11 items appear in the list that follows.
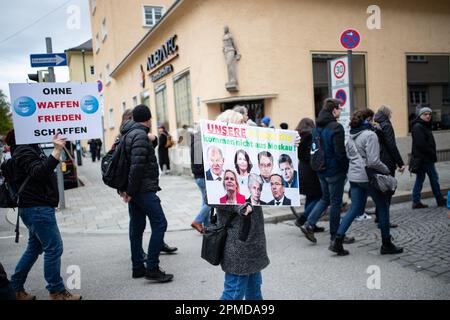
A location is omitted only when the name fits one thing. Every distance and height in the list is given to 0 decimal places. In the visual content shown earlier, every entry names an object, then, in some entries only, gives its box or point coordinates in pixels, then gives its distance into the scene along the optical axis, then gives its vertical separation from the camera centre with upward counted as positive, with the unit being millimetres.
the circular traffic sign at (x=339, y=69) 8391 +1038
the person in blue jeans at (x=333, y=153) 5074 -463
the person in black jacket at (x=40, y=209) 3695 -689
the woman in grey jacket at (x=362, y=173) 4766 -710
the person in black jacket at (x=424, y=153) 7250 -765
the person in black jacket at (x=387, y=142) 5660 -426
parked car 13219 -1426
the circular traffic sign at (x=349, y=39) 7930 +1564
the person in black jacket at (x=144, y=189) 4097 -639
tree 61353 +3855
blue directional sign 8047 +1577
